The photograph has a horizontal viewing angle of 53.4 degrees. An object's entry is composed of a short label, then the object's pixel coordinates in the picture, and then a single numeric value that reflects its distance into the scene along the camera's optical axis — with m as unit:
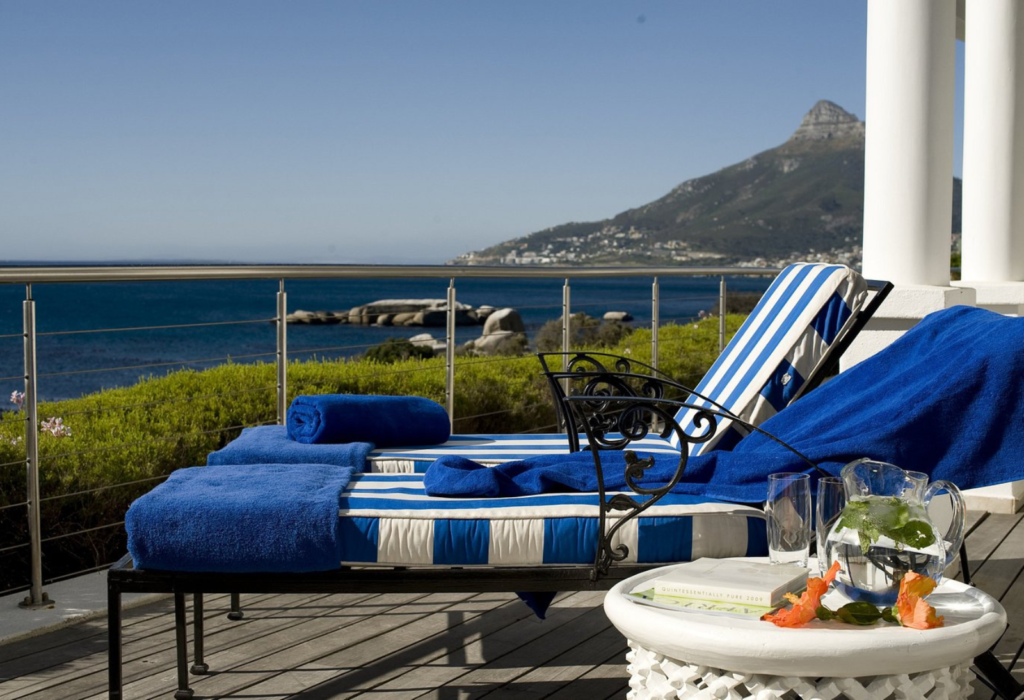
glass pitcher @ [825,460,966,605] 1.44
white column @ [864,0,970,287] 3.67
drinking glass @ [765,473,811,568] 1.60
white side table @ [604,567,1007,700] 1.27
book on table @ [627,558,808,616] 1.42
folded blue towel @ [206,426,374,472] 2.39
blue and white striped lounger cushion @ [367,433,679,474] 2.43
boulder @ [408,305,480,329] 30.59
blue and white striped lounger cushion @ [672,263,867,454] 2.58
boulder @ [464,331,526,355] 12.69
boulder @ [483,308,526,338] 15.45
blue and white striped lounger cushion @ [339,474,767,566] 1.85
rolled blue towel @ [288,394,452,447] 2.54
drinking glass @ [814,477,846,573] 1.57
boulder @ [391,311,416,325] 31.28
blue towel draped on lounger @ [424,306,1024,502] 1.95
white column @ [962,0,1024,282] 4.60
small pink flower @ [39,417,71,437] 4.16
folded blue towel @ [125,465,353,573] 1.82
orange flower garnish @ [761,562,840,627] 1.33
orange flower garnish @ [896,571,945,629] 1.34
